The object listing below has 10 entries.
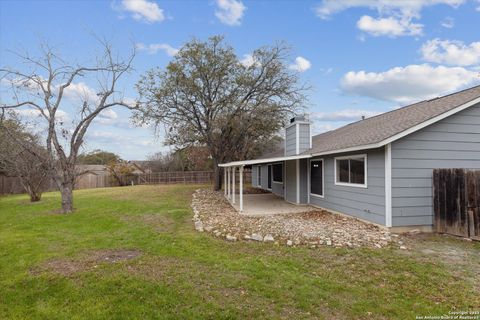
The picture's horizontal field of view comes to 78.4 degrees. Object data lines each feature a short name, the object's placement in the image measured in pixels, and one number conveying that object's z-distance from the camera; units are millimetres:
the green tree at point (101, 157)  39181
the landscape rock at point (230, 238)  6490
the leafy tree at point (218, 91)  16844
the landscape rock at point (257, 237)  6437
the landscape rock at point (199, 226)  7529
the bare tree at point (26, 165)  14094
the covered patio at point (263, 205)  10150
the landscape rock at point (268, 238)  6332
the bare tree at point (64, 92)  10281
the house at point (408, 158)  7055
